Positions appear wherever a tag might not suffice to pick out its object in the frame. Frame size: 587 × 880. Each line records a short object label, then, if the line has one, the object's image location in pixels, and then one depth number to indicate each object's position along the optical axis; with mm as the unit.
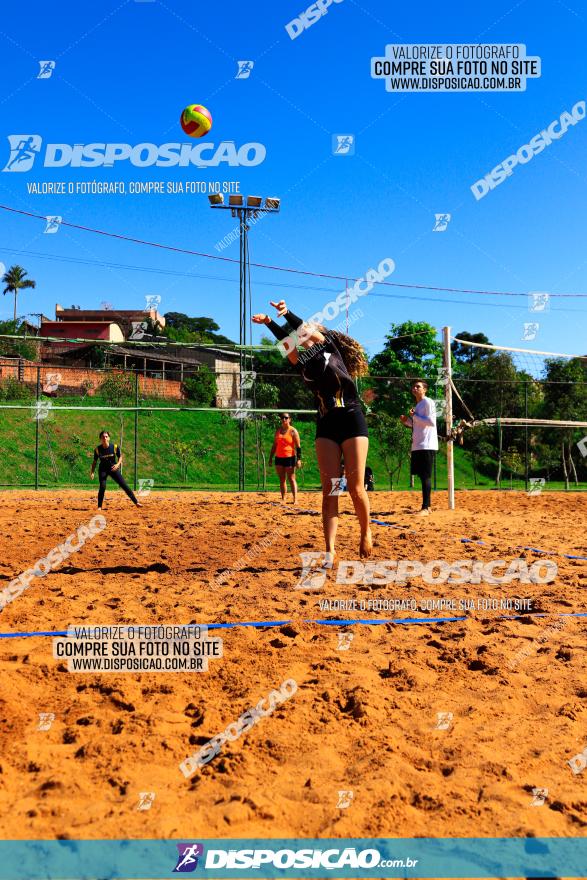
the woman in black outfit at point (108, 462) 11766
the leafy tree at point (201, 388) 25188
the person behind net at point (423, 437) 10289
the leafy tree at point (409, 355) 38906
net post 11680
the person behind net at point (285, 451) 13164
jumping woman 5387
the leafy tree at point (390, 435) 21500
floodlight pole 17953
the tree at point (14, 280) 70125
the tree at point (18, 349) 28031
